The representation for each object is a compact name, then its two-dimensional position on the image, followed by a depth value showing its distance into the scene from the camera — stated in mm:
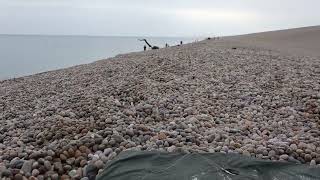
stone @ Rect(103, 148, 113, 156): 2201
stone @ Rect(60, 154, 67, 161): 2177
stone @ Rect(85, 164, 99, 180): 1972
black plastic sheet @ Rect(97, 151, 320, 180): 1783
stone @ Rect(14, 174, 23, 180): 1939
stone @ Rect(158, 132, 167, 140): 2434
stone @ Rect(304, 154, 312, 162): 2161
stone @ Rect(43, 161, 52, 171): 2067
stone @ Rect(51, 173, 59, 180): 1978
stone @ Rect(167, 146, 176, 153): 2175
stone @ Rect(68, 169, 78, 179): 1984
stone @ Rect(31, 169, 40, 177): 1995
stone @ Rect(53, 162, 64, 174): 2051
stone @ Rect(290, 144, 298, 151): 2249
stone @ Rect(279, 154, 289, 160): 2139
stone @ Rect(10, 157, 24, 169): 2083
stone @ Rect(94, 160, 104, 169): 2033
